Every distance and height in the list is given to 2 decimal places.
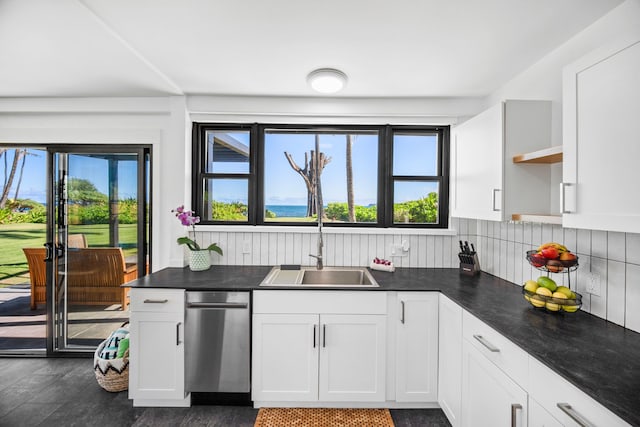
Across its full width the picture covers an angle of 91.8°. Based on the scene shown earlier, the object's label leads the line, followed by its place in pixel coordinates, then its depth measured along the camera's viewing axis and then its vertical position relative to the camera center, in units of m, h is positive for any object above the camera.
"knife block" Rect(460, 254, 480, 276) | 2.56 -0.47
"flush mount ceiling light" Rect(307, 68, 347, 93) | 2.18 +0.94
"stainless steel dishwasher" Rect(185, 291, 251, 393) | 2.13 -0.91
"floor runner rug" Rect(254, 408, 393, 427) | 2.03 -1.39
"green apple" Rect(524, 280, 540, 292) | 1.68 -0.40
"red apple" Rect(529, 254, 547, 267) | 1.66 -0.26
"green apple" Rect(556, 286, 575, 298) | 1.58 -0.41
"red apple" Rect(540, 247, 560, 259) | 1.63 -0.21
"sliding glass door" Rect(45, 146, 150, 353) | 2.81 -0.24
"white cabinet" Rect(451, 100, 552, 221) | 1.86 +0.32
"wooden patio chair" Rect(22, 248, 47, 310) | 2.87 -0.58
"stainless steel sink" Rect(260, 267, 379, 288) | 2.64 -0.55
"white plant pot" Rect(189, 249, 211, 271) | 2.60 -0.42
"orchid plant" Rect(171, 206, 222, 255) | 2.57 -0.11
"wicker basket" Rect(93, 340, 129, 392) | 2.32 -1.23
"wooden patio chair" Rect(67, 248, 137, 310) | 2.82 -0.61
